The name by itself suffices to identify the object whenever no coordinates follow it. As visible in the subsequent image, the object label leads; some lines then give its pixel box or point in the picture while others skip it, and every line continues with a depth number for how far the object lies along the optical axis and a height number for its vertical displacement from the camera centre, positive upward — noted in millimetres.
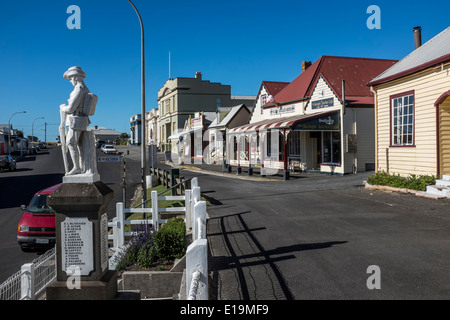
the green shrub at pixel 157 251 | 7395 -1911
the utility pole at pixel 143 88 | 15039 +2476
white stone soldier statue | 5305 +381
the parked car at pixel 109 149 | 55844 +405
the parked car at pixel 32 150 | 70062 +555
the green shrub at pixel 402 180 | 13201 -1206
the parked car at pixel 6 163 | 35438 -865
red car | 10336 -2035
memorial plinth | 4949 -1162
